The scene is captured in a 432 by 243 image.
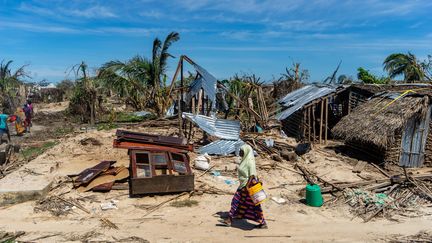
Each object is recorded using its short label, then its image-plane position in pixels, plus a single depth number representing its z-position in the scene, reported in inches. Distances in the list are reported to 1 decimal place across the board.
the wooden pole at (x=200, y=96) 492.9
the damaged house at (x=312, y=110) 550.9
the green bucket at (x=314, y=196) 297.3
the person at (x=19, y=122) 612.3
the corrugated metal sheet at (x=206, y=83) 483.8
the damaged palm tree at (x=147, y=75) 756.0
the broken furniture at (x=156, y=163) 296.7
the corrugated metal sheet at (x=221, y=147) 434.6
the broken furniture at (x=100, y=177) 307.6
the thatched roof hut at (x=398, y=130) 409.4
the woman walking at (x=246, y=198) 237.6
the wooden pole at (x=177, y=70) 482.8
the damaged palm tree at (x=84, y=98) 725.9
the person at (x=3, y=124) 484.1
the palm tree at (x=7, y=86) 836.0
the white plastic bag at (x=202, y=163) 374.5
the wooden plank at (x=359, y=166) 395.9
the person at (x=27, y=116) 650.8
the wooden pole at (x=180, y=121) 466.3
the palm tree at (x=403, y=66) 938.8
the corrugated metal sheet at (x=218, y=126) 454.9
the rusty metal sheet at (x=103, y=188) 304.8
